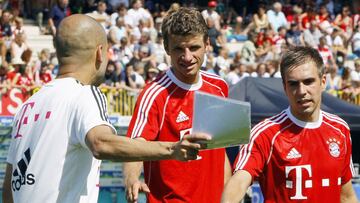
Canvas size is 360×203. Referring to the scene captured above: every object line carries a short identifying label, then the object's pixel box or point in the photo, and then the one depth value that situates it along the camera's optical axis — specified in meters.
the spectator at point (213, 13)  26.68
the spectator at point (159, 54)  23.27
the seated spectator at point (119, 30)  24.06
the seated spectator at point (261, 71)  22.73
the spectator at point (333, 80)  23.16
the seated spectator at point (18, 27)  23.94
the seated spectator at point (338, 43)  26.52
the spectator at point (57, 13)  25.25
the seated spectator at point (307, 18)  27.92
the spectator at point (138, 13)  25.75
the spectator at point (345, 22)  28.14
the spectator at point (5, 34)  22.64
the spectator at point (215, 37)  25.19
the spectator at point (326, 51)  25.22
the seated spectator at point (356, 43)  27.02
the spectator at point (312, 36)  26.51
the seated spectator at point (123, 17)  25.23
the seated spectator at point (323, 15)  28.53
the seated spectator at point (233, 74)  22.31
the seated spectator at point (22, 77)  20.17
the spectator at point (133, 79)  21.50
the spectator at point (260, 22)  27.44
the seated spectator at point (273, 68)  22.73
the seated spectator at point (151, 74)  21.90
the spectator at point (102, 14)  25.22
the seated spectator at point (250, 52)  24.88
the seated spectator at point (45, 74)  21.22
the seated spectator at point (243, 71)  22.73
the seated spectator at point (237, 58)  24.14
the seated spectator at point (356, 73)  23.42
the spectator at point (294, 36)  26.56
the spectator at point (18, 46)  22.64
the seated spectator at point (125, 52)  23.25
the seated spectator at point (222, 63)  23.08
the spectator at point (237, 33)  27.48
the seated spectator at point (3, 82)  20.16
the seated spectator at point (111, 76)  21.88
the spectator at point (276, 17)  27.77
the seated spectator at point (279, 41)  25.39
